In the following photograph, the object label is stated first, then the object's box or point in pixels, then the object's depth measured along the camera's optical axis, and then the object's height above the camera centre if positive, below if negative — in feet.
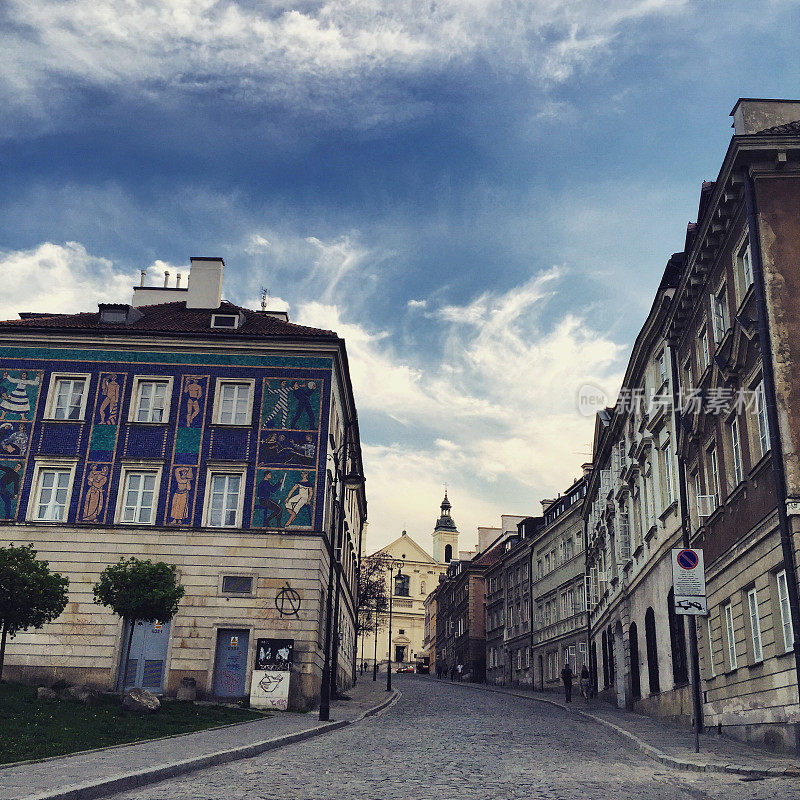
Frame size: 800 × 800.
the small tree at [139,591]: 83.30 +8.71
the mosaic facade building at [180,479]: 99.60 +23.74
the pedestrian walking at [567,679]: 120.37 +3.32
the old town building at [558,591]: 163.94 +21.35
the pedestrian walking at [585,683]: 133.08 +3.28
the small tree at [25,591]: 75.25 +7.65
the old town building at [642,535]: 85.81 +19.30
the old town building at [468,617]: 250.57 +24.11
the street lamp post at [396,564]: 384.39 +55.75
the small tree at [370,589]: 222.07 +25.96
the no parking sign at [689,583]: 51.52 +6.90
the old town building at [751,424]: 54.34 +18.94
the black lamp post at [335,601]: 78.89 +10.49
